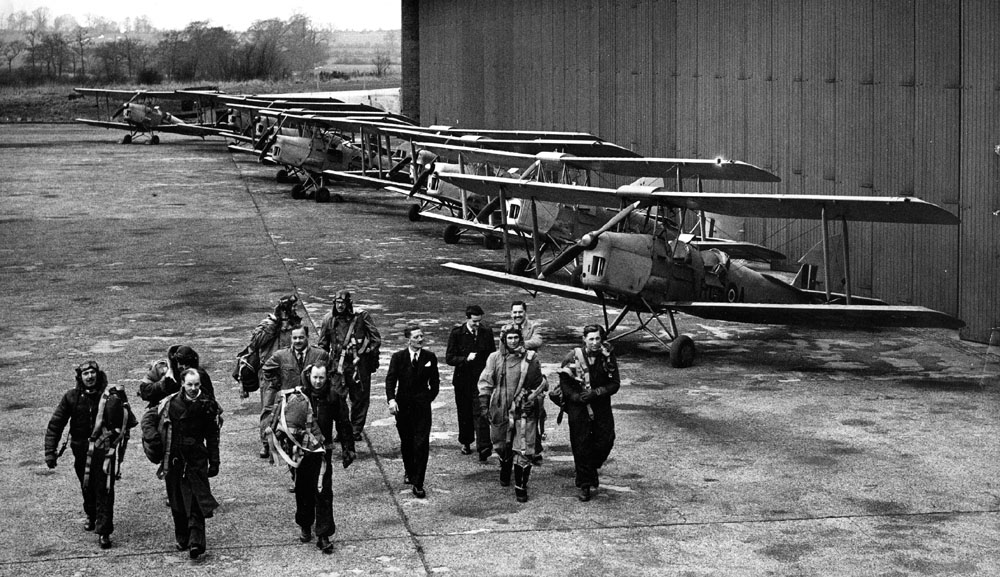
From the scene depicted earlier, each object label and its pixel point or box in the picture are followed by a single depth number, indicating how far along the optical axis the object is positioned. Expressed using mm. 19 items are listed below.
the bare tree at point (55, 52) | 120900
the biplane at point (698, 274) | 16500
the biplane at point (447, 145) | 30422
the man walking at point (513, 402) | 11484
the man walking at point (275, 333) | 12820
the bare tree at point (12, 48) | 126050
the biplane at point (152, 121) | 59406
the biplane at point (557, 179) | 23797
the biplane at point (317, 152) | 38250
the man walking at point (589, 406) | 11398
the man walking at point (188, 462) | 10016
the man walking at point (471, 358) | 12586
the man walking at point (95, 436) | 10258
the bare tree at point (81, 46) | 118688
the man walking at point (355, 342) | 13094
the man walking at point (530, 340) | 11641
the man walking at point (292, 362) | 11695
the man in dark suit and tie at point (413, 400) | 11562
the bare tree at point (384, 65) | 146475
